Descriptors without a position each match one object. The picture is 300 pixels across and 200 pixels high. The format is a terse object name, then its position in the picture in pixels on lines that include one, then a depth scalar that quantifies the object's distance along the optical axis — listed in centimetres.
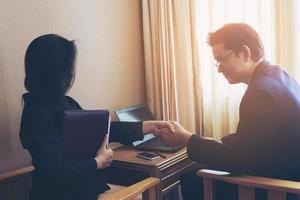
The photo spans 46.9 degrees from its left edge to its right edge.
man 139
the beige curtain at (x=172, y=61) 234
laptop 200
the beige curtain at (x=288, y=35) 198
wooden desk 174
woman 130
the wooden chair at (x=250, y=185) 134
